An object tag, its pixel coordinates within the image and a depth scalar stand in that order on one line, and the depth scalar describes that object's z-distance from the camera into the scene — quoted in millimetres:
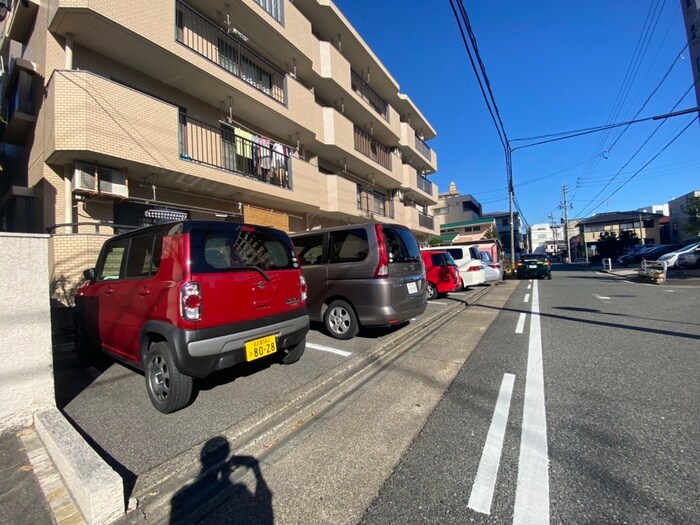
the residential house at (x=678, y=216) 41731
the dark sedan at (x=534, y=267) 18798
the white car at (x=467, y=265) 12102
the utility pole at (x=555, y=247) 78150
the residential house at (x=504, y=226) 62881
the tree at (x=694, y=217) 28781
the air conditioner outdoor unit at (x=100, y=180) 6359
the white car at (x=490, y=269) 14368
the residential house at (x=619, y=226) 51625
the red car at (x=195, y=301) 2857
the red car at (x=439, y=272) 9859
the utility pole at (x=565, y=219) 51359
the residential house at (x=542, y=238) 88938
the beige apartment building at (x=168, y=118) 6305
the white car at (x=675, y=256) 19359
